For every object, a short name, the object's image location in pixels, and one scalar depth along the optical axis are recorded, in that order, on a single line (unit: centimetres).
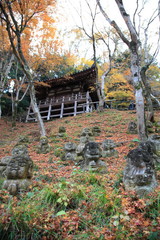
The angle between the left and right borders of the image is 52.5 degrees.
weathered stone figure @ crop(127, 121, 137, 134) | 932
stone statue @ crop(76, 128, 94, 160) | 595
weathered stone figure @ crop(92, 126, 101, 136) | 1028
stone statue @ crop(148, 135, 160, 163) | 554
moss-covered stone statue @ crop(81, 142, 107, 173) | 471
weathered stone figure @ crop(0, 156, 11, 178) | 458
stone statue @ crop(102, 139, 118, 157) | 611
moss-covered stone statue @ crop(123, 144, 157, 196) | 314
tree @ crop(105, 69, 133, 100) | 1944
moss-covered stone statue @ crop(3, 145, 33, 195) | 351
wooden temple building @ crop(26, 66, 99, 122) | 1875
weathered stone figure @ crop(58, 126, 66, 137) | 1047
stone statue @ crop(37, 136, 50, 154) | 771
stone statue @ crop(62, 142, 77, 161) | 626
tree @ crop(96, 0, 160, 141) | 662
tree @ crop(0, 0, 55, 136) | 940
